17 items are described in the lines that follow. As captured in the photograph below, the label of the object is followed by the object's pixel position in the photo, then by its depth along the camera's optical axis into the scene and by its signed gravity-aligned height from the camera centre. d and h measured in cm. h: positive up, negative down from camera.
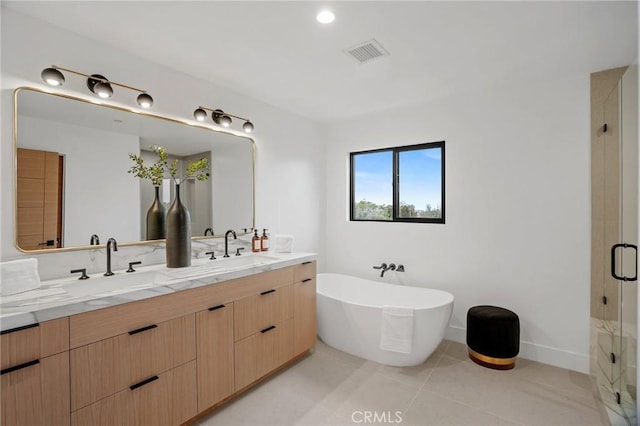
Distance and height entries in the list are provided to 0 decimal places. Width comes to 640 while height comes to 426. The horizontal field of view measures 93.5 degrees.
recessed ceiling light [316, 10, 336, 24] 174 +116
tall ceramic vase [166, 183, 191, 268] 221 -17
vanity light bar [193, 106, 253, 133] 254 +86
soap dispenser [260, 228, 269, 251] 306 -28
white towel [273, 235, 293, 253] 297 -30
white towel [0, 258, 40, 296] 149 -32
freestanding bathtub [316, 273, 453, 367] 254 -98
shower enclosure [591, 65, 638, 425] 177 -18
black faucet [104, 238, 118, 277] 197 -26
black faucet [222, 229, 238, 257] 275 -26
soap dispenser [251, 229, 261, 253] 302 -30
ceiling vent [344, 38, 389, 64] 208 +117
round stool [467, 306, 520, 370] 256 -107
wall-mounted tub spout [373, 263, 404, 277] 345 -63
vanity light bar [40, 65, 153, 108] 174 +82
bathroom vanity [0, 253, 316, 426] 130 -72
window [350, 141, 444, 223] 340 +36
